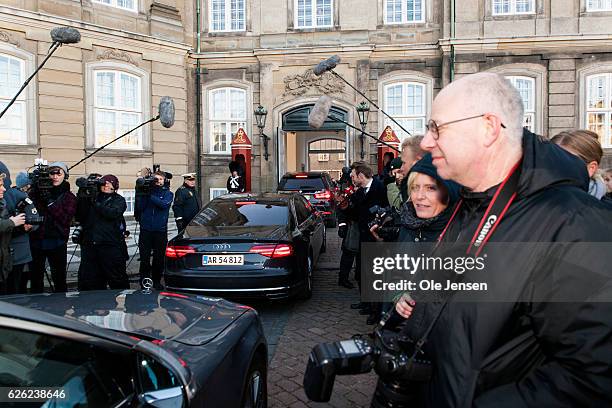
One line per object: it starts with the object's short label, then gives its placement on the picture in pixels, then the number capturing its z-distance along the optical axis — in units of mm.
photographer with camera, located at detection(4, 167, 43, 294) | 5309
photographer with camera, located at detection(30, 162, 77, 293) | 5980
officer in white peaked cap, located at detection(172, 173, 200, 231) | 8750
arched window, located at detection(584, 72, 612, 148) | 16719
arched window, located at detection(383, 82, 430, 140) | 17906
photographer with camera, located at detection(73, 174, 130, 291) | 5879
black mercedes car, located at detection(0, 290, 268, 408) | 1681
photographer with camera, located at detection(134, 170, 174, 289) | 7117
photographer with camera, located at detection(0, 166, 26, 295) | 5004
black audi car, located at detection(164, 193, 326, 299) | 5641
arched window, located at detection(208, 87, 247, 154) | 18891
